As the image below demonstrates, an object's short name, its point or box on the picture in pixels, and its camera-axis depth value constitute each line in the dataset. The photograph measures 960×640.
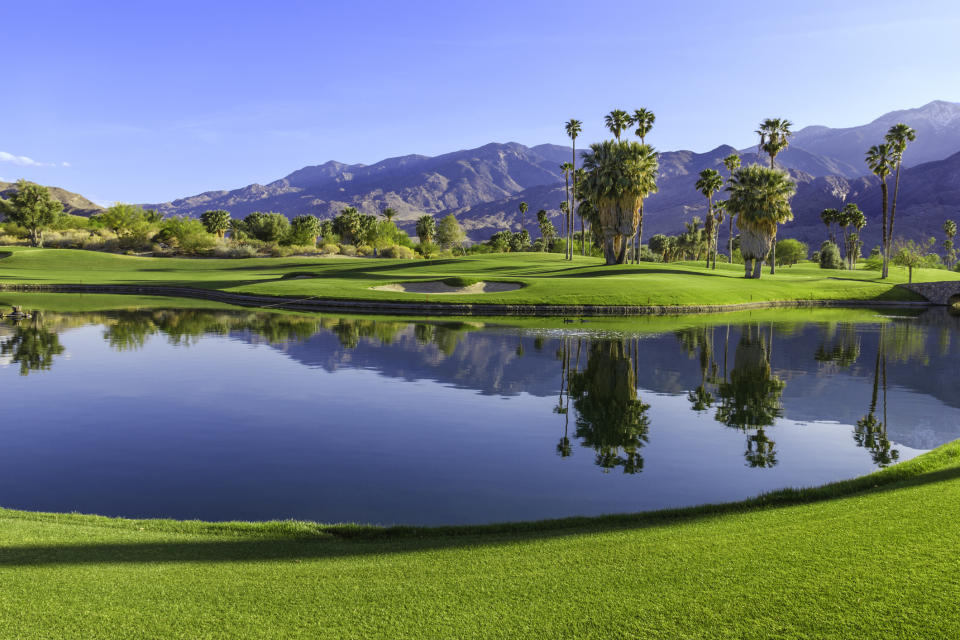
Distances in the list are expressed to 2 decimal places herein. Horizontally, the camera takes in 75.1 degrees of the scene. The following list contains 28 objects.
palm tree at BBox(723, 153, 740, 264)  93.87
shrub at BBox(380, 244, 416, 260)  131.12
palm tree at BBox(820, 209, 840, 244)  123.62
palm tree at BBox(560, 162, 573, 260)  105.71
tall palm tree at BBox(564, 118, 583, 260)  108.00
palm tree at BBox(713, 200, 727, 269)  107.38
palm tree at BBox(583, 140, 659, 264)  80.88
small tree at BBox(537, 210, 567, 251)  147.45
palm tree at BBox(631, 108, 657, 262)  95.38
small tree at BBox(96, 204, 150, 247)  138.25
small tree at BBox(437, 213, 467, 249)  161.62
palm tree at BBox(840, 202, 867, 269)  118.75
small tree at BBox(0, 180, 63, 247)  122.12
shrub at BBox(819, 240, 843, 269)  125.38
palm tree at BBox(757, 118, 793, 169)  89.30
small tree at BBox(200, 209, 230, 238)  155.00
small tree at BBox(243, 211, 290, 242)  147.23
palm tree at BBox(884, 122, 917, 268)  84.50
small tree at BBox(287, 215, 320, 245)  135.25
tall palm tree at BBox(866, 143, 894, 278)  84.81
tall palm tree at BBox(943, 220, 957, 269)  134.00
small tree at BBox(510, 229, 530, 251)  164.25
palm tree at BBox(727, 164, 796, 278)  78.44
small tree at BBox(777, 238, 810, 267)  149.62
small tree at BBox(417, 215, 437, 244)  157.12
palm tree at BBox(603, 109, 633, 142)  93.56
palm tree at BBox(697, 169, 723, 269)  95.44
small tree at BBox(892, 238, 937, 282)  85.16
